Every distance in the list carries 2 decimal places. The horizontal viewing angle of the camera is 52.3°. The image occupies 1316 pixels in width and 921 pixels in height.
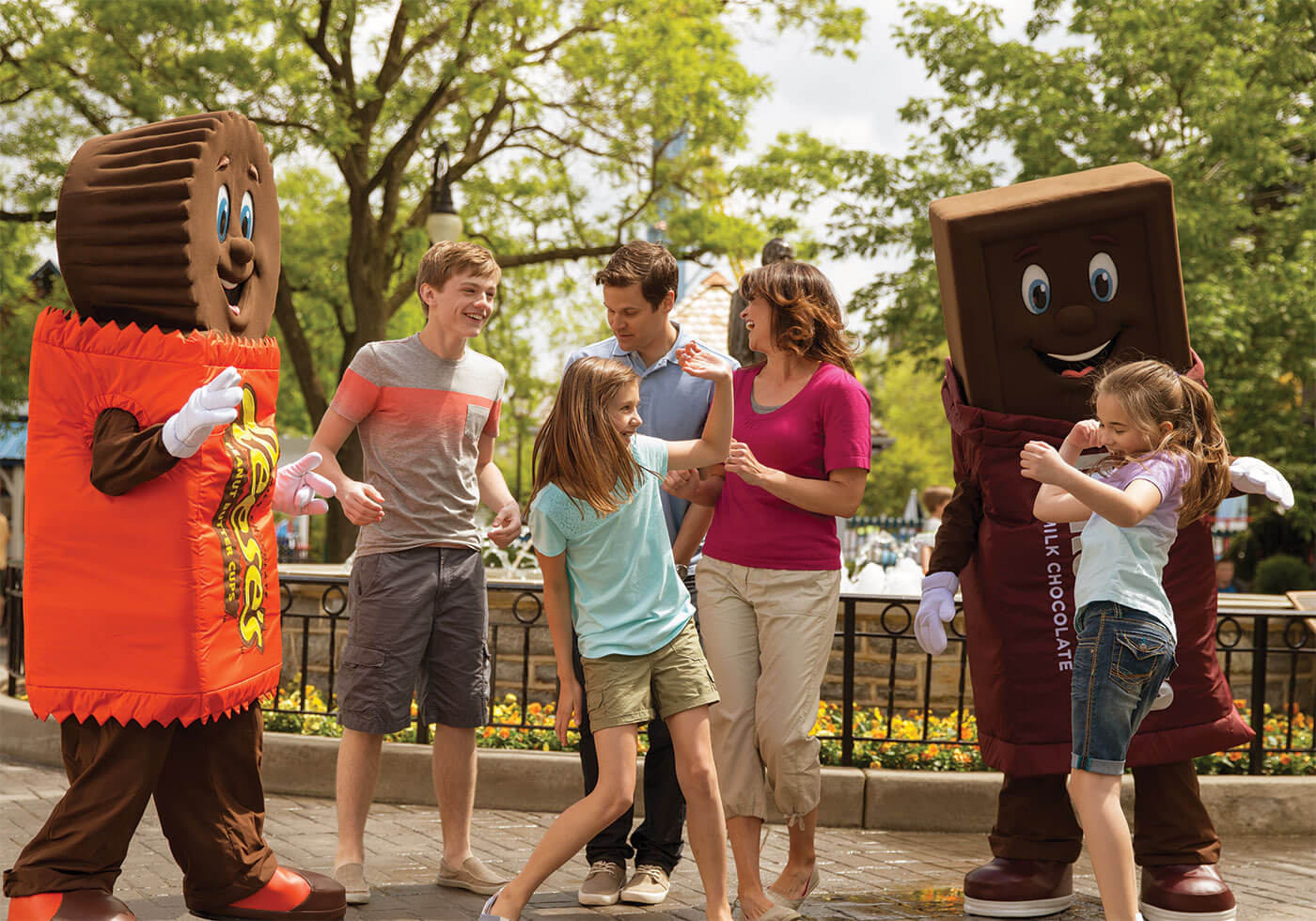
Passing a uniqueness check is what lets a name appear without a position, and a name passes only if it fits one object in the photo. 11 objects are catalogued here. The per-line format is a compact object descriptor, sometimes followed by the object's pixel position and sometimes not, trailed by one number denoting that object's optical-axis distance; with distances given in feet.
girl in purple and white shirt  12.00
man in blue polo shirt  14.53
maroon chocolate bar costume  13.50
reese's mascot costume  11.63
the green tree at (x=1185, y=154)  47.98
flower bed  20.53
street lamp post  39.52
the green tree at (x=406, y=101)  45.11
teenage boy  14.62
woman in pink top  13.64
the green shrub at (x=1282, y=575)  61.00
